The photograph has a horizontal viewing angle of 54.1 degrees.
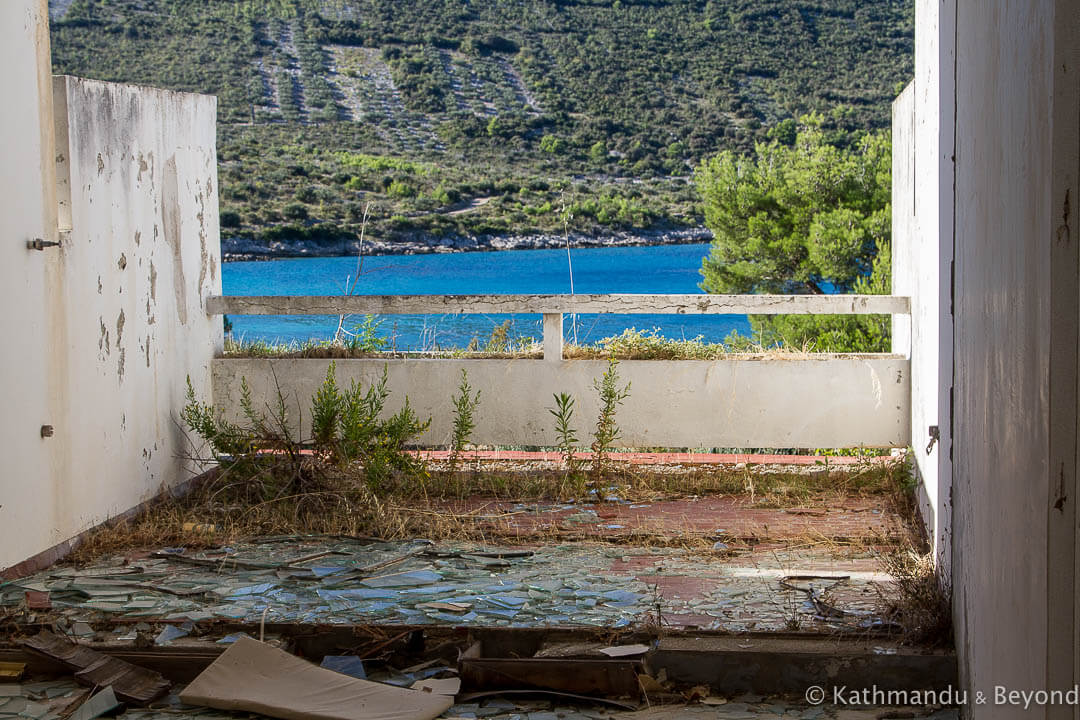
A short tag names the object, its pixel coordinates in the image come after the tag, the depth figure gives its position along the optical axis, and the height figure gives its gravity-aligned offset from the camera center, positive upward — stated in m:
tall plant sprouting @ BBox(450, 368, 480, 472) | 7.50 -0.76
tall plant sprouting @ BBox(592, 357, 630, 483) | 7.56 -0.76
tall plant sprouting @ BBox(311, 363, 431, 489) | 7.09 -0.83
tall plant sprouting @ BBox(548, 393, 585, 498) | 7.64 -0.95
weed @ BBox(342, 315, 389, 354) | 8.52 -0.22
